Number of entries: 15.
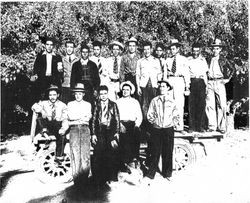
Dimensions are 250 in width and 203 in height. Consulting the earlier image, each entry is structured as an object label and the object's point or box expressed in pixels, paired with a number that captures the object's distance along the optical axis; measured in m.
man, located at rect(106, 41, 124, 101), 7.34
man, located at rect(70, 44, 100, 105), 7.22
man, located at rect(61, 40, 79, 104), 7.28
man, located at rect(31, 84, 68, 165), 7.11
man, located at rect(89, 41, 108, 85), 7.45
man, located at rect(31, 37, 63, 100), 7.32
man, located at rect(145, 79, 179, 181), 7.17
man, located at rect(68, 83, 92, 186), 7.02
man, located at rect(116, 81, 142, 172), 7.09
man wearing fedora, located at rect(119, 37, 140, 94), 7.32
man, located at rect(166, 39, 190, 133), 7.39
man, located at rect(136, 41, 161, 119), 7.29
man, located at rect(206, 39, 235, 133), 7.65
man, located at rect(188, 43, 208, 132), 7.55
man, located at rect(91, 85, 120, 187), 7.03
